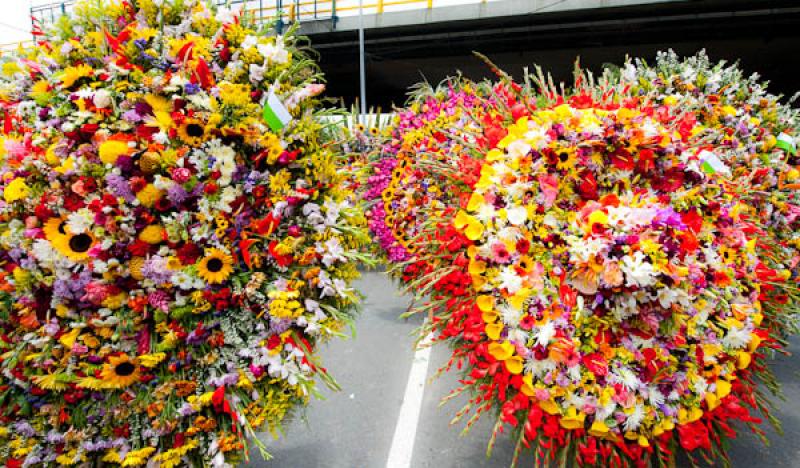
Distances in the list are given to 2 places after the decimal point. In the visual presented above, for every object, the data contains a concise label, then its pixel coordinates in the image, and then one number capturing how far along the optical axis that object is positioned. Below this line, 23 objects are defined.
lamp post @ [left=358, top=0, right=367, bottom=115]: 14.79
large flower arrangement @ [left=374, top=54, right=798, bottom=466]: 2.17
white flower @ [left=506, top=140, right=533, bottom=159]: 2.45
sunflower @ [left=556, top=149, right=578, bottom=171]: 2.43
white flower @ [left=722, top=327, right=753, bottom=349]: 2.31
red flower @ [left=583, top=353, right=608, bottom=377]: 2.16
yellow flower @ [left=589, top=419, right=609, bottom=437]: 2.12
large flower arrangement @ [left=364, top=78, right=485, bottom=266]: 4.70
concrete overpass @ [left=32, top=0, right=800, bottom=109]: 12.95
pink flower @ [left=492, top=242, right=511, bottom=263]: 2.32
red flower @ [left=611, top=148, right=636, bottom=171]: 2.47
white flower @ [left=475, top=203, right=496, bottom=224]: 2.38
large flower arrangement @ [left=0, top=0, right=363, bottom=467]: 1.94
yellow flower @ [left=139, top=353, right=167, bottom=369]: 1.90
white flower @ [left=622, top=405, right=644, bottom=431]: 2.13
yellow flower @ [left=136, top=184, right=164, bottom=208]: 1.97
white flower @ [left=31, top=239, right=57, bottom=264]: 1.89
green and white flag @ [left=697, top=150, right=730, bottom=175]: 2.54
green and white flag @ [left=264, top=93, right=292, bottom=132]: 2.06
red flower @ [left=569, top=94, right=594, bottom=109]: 2.65
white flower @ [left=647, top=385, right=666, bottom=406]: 2.18
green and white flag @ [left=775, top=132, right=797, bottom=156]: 4.17
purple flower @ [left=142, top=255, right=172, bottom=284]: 1.95
